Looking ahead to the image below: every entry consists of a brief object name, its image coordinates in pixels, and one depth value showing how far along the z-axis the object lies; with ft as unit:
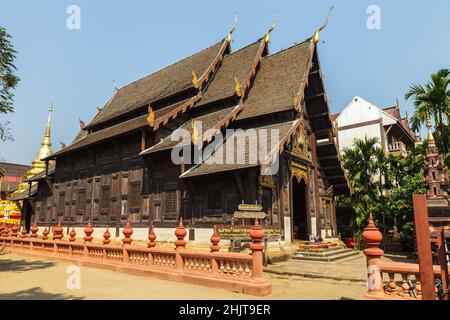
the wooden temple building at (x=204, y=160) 44.09
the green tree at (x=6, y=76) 34.58
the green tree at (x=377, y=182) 65.05
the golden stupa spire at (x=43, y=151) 117.88
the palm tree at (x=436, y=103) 56.03
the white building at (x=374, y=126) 99.09
